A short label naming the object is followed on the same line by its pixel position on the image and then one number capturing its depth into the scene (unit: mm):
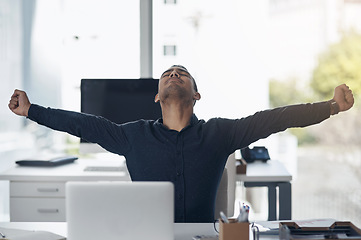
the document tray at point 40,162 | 3240
